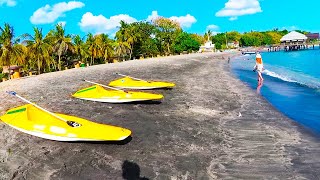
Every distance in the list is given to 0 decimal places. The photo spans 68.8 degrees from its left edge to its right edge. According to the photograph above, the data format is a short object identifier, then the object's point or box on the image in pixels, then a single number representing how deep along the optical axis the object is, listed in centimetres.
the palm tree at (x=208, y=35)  11234
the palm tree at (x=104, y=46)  4547
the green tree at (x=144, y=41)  5698
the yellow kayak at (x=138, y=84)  1584
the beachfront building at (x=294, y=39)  8741
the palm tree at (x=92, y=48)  4479
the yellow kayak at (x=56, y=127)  800
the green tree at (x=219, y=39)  12802
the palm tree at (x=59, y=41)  3843
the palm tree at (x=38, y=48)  3466
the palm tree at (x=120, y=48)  5065
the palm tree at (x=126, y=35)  5350
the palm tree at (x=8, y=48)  2866
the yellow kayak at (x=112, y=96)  1228
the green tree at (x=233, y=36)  13379
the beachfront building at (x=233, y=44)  13288
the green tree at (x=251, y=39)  13222
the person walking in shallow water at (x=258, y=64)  2012
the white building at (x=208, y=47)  10494
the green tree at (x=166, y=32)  7146
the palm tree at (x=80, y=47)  4312
